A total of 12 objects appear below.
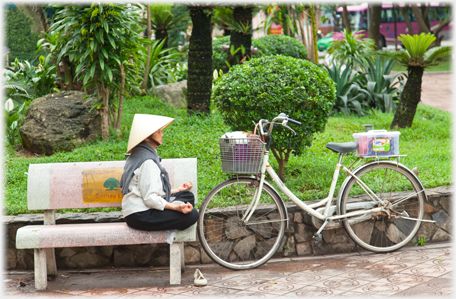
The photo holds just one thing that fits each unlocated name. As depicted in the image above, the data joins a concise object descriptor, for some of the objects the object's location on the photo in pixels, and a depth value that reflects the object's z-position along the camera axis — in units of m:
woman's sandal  7.88
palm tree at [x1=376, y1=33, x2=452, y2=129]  15.80
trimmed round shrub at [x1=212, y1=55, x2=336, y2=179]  10.15
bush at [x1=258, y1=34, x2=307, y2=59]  24.35
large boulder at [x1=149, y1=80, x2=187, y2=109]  18.69
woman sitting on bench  7.66
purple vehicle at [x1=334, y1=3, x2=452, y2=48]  56.62
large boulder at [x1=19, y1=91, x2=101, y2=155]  13.20
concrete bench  7.80
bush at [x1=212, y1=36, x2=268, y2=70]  22.19
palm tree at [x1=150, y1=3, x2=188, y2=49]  28.42
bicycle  8.60
